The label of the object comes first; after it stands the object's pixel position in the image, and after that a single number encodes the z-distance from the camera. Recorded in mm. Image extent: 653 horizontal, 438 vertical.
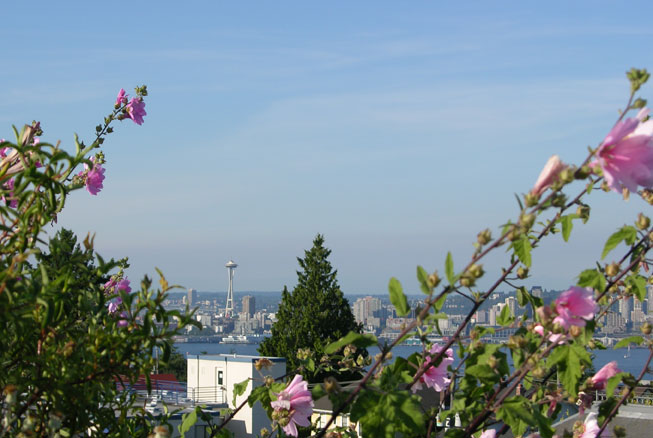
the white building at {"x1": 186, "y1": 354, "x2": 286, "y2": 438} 25623
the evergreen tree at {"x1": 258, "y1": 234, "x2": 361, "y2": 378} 32188
